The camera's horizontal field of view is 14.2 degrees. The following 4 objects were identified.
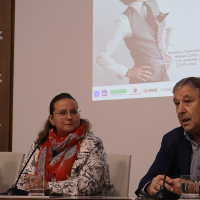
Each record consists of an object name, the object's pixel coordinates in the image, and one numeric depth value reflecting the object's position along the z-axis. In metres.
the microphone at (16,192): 3.76
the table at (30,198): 3.40
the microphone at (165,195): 3.45
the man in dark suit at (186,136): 3.76
